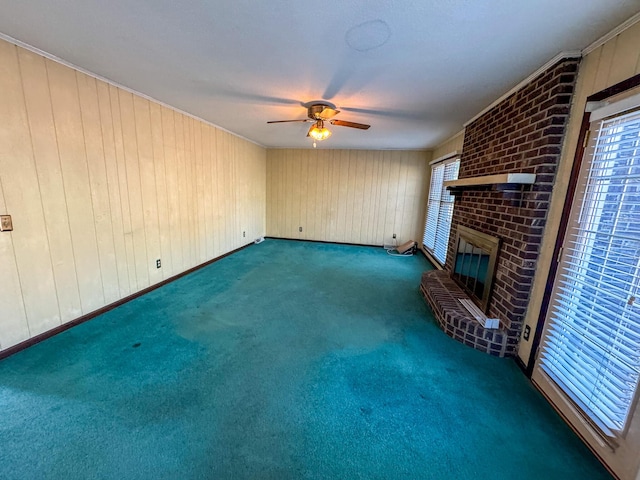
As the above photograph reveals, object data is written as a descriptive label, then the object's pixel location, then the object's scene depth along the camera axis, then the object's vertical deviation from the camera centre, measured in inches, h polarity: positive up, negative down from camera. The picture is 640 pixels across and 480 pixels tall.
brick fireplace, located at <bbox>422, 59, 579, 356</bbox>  73.1 +2.2
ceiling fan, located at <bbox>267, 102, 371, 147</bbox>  111.8 +33.7
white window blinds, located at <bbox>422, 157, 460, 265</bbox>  169.2 -9.2
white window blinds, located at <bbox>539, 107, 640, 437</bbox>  51.1 -18.0
